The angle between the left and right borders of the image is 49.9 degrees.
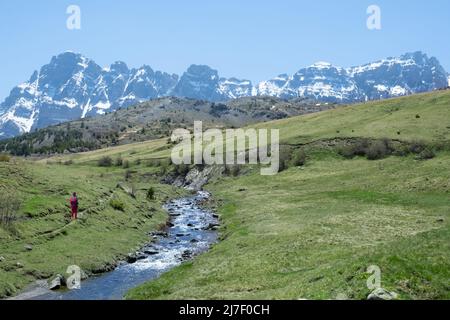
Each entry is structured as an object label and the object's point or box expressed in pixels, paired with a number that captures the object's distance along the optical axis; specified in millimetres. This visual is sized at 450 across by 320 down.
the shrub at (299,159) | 119581
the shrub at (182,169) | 147625
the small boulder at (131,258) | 51812
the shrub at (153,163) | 164225
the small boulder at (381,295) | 23328
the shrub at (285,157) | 120550
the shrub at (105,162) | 182350
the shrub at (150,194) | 98944
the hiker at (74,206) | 57894
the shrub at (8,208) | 50625
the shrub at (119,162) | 178125
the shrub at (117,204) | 70931
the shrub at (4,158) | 77469
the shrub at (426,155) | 97000
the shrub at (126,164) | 169125
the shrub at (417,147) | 105875
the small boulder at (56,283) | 39938
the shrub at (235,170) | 127500
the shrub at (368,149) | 111250
